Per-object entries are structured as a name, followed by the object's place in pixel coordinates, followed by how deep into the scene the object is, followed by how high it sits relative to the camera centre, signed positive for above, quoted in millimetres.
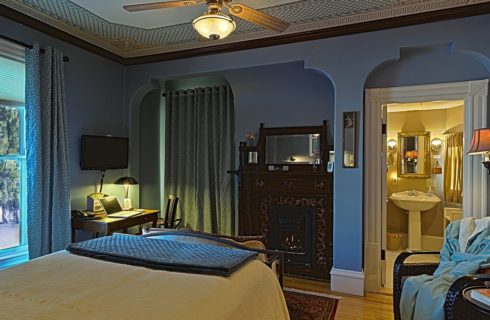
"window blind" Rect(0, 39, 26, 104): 3100 +855
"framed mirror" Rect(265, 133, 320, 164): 3916 +137
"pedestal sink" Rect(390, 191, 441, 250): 4965 -718
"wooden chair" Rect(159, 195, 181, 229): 4145 -704
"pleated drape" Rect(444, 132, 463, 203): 4660 -123
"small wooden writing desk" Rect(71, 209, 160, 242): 3461 -711
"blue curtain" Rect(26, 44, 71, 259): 3191 +55
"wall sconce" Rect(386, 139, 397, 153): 5613 +260
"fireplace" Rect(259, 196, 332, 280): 3809 -867
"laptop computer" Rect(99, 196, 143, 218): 3832 -600
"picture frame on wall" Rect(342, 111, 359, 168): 3445 +222
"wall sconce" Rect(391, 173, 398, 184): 5595 -317
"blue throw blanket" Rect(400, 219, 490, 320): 2061 -824
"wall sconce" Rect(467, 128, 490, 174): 2602 +145
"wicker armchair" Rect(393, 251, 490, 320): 1872 -813
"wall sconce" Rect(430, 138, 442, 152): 5295 +248
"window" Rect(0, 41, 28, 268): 3188 +6
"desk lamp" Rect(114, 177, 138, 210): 4184 -298
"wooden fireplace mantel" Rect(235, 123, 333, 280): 3801 -493
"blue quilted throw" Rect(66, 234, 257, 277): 1829 -588
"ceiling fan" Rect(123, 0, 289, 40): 2158 +1008
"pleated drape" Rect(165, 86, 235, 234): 4477 +54
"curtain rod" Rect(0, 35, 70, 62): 2990 +1113
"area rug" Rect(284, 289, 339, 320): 2904 -1391
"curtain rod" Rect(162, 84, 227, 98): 4560 +1015
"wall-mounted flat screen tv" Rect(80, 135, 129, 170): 3838 +90
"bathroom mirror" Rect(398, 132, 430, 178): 5395 +101
